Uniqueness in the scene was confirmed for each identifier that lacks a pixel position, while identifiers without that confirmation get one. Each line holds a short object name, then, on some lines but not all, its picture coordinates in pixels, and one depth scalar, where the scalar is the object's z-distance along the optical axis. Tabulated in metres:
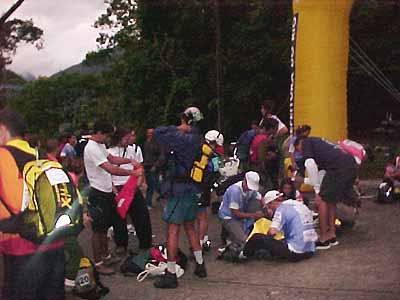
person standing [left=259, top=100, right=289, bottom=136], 10.05
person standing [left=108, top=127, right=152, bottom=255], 7.95
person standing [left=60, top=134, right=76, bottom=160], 10.77
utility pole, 22.23
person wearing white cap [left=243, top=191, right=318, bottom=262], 7.78
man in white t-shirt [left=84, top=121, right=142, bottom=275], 7.28
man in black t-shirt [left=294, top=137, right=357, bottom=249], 8.46
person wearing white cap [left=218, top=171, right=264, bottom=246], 8.12
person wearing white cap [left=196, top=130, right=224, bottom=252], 7.70
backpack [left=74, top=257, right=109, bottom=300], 5.77
